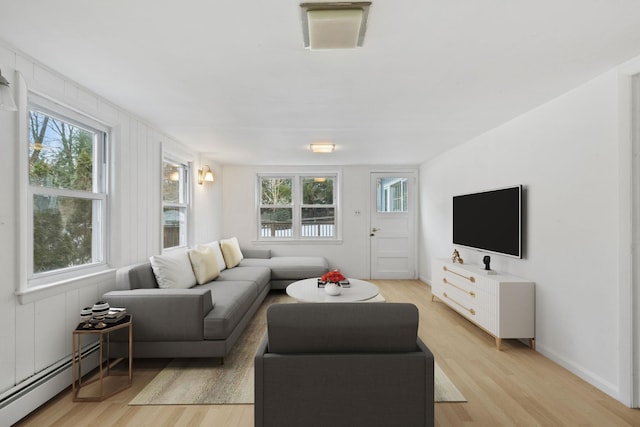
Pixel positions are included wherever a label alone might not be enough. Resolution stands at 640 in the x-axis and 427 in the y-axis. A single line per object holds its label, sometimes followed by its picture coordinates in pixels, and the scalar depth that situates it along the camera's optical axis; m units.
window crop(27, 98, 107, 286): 2.19
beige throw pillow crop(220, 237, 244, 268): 4.76
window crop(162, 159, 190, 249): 4.02
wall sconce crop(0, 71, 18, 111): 1.51
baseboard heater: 1.84
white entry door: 6.14
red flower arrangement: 3.10
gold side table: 2.15
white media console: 2.91
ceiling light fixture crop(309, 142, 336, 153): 4.27
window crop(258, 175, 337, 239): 6.25
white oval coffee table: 2.83
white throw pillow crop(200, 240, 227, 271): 4.47
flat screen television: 3.11
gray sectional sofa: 2.50
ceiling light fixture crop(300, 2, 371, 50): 1.52
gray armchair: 1.57
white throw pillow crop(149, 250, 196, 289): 3.00
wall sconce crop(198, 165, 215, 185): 4.92
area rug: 2.16
